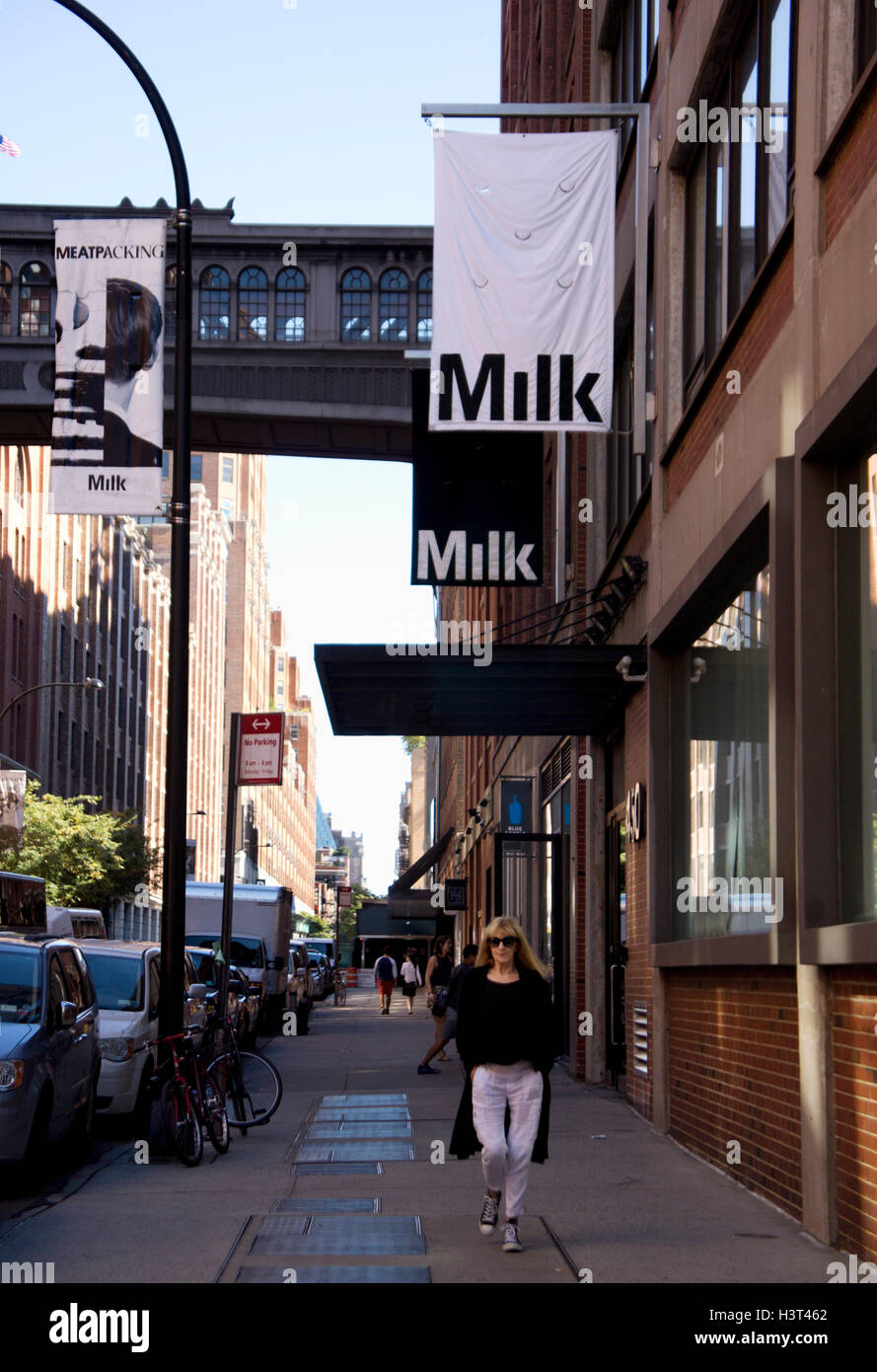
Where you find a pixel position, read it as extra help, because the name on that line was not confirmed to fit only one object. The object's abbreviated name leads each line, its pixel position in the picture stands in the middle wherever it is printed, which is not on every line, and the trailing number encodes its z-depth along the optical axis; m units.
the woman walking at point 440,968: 26.23
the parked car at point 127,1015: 14.92
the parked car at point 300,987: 35.30
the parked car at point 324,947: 71.44
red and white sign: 18.97
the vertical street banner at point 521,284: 12.84
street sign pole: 18.95
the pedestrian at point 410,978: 43.25
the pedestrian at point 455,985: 17.49
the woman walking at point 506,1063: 8.79
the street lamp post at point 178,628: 13.05
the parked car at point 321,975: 59.88
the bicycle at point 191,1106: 12.16
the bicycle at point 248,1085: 13.95
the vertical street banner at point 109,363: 13.28
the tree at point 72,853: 45.25
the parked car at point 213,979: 22.75
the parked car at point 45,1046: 10.73
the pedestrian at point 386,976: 43.66
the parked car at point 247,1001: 25.17
